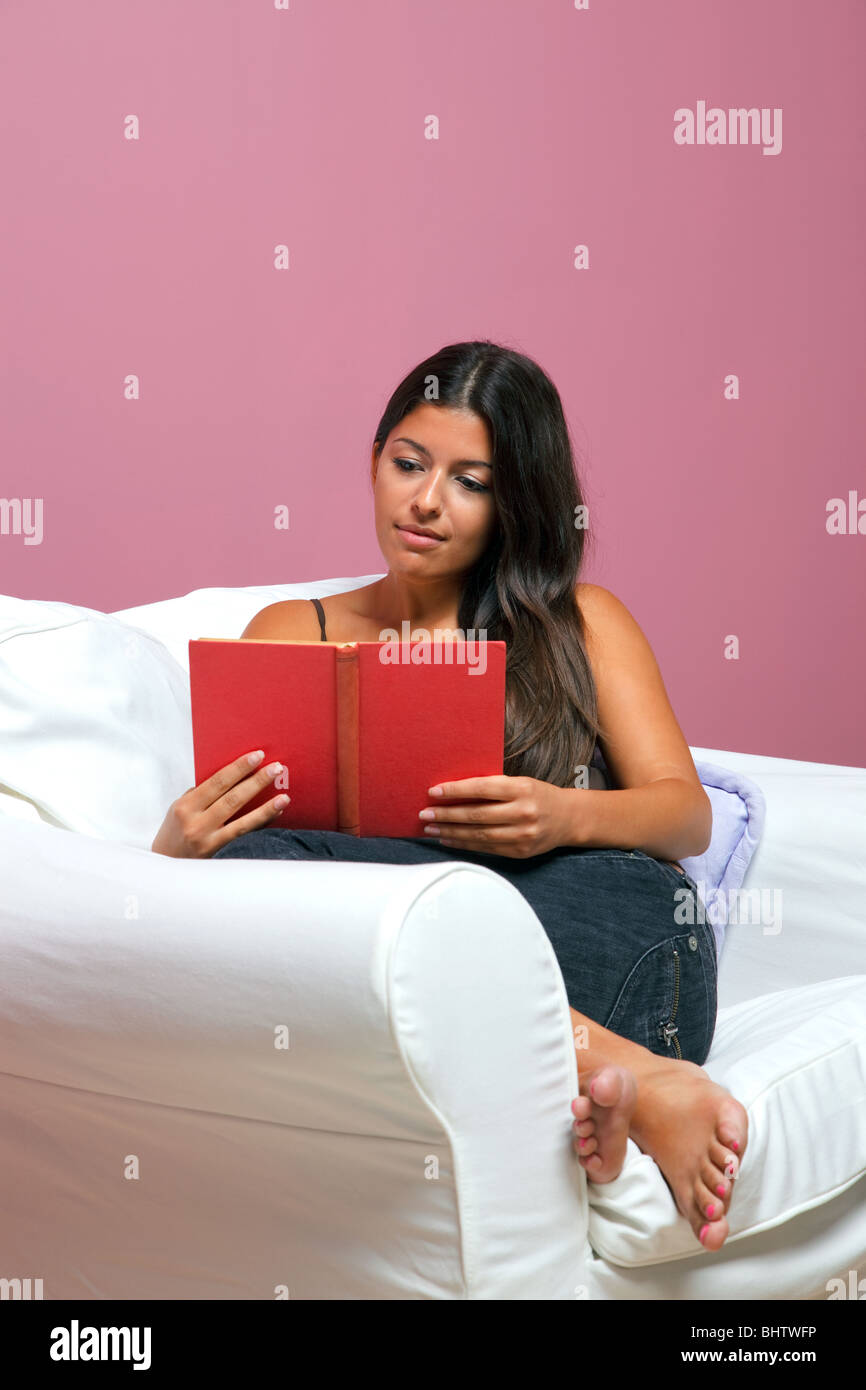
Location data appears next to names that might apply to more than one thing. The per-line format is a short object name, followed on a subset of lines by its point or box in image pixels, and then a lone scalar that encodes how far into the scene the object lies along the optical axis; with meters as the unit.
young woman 1.01
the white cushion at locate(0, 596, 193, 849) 1.32
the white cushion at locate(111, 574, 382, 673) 1.76
